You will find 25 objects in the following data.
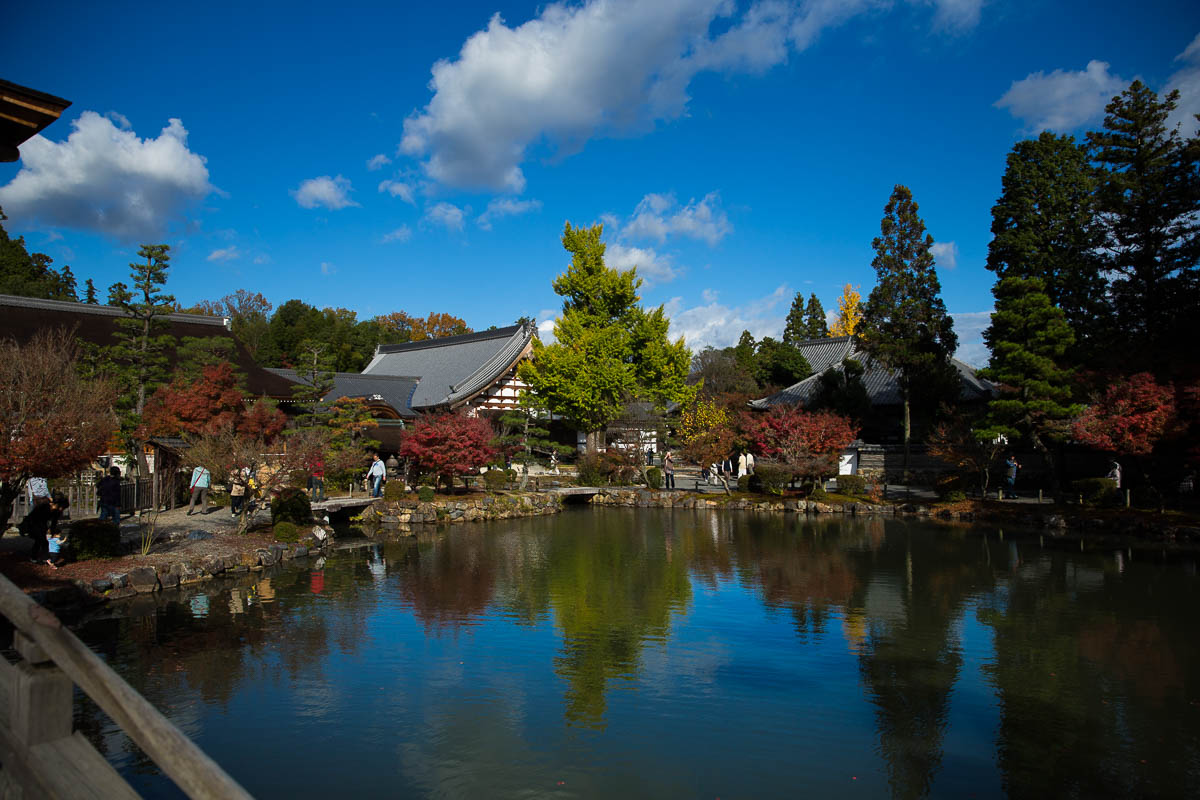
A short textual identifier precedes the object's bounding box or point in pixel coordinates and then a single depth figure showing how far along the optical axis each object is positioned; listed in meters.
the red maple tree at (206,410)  16.75
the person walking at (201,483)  16.84
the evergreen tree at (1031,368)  19.66
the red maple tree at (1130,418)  16.50
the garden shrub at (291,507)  15.54
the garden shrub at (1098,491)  19.05
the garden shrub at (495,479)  23.38
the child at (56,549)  10.66
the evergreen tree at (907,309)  25.41
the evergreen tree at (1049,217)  23.59
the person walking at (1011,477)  21.42
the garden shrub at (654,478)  25.66
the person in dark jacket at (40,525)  10.62
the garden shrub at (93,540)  11.17
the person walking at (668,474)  25.64
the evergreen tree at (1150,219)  19.33
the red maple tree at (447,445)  20.56
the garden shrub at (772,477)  23.11
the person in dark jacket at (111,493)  12.84
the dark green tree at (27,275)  31.76
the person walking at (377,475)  21.50
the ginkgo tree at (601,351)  26.61
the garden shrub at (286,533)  14.55
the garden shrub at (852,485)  23.41
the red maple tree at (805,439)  22.62
